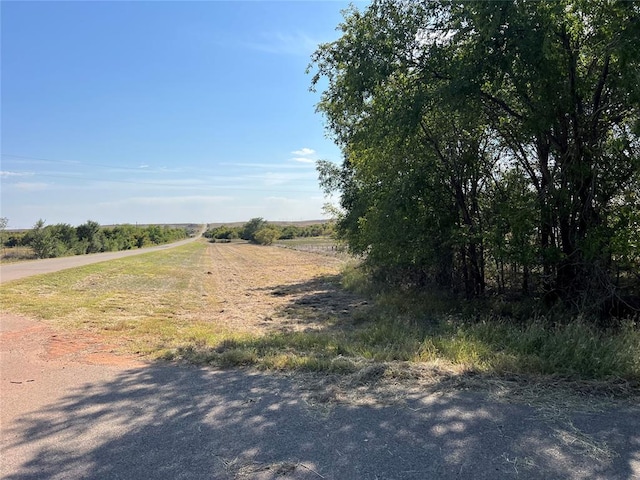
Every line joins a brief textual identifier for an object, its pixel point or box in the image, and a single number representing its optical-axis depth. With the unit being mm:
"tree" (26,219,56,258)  47062
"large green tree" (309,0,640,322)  7590
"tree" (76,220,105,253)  62588
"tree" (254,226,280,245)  107875
